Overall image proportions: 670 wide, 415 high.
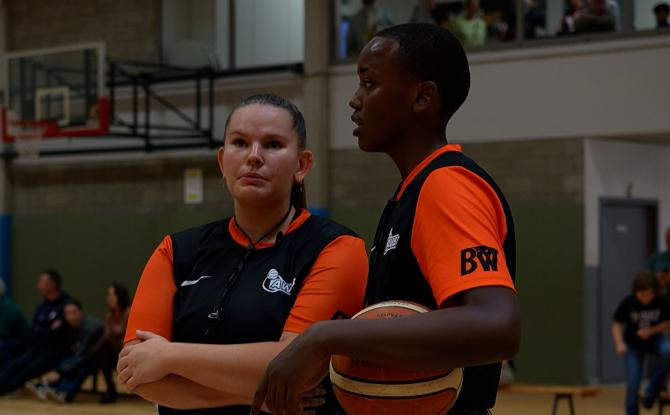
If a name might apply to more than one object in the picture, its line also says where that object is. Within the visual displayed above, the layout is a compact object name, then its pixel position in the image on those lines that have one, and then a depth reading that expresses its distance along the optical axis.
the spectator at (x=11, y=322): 13.84
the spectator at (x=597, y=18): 13.56
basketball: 2.01
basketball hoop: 15.92
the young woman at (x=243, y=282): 2.70
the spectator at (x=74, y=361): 13.09
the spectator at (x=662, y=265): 12.71
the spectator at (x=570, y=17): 13.72
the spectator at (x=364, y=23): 15.19
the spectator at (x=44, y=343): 13.35
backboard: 15.41
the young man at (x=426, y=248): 1.91
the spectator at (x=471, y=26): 14.46
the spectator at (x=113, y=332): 12.87
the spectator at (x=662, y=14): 13.22
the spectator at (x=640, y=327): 10.74
